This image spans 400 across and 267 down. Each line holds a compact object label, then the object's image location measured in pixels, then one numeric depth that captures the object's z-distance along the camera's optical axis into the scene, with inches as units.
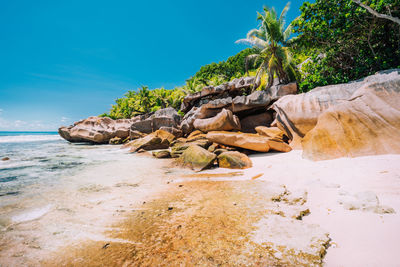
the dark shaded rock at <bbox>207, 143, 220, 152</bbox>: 329.5
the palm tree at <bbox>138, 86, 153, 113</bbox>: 1244.9
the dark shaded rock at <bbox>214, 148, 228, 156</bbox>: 291.3
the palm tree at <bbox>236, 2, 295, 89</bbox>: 599.8
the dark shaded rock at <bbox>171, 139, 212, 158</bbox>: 344.4
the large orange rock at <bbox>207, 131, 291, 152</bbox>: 287.6
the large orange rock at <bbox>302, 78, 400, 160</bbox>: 158.2
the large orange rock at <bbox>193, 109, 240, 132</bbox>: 459.8
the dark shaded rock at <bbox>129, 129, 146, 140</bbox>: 815.7
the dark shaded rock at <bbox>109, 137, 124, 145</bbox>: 878.6
